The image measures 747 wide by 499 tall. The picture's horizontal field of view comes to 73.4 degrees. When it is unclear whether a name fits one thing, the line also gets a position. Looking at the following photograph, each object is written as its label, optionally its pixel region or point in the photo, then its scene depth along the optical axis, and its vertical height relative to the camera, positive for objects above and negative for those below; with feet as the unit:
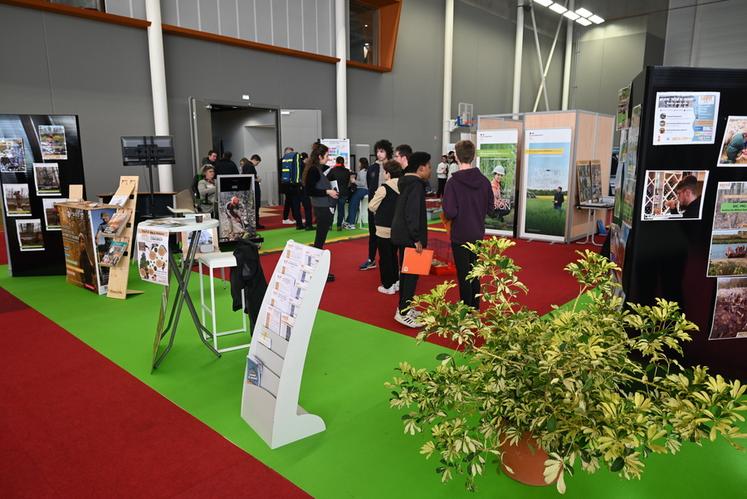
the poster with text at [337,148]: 38.83 +1.00
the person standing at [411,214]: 13.32 -1.39
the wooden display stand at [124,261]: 17.19 -3.43
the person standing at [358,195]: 32.78 -2.18
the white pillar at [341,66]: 41.39 +7.98
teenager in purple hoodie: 13.30 -1.14
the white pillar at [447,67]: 51.52 +9.81
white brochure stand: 8.05 -3.13
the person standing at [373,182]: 18.79 -1.08
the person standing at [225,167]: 28.12 -0.35
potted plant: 4.90 -2.47
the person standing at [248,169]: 31.60 -0.51
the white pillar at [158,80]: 30.50 +4.98
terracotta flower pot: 7.09 -4.28
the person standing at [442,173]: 47.63 -1.09
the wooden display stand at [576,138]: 26.07 +1.28
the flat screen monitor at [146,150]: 21.20 +0.43
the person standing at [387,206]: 15.96 -1.44
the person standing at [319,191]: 19.26 -1.19
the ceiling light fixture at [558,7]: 54.73 +16.69
